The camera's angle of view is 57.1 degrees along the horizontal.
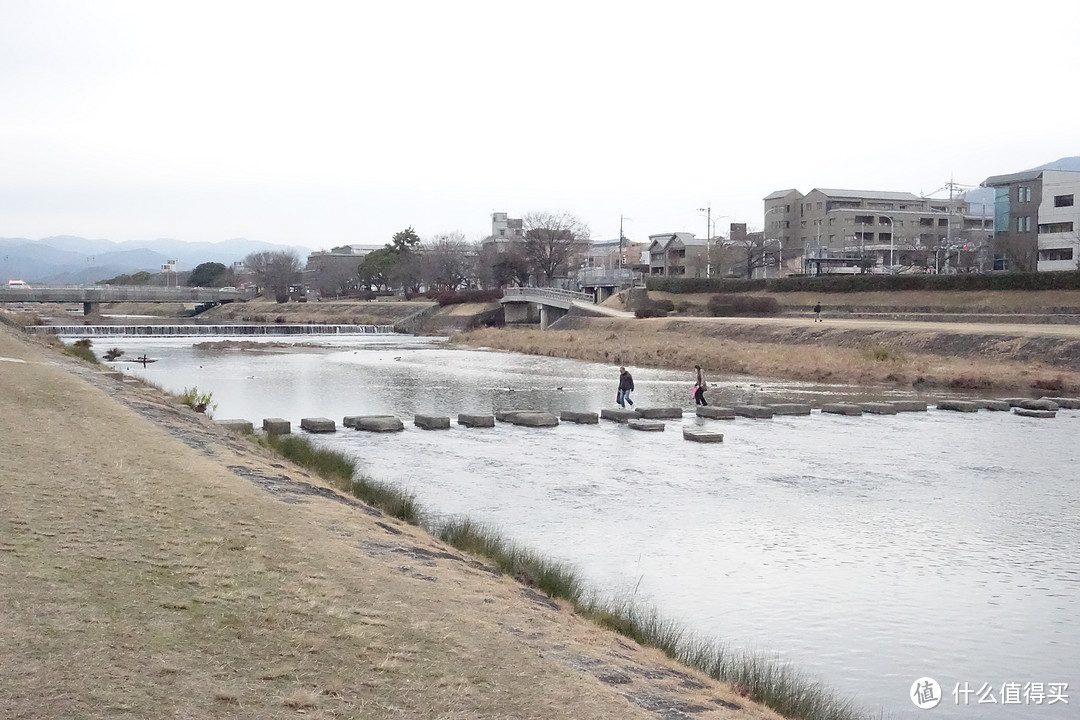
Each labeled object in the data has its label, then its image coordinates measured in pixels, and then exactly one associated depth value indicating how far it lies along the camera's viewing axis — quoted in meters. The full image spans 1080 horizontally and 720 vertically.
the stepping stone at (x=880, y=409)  30.81
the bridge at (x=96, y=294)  94.96
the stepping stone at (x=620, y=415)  28.45
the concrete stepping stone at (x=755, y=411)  29.73
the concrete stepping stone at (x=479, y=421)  27.03
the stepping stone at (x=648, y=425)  26.39
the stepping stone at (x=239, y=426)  21.69
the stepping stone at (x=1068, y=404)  31.95
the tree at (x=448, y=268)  123.62
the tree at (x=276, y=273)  140.62
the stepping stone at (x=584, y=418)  28.02
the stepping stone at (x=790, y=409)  30.27
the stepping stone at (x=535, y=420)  27.33
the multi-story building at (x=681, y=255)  116.44
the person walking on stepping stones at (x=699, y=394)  31.00
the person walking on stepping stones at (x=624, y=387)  31.30
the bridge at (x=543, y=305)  82.31
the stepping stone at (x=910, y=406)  31.14
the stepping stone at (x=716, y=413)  29.30
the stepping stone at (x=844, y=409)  30.58
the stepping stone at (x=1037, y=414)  29.47
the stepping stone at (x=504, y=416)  28.19
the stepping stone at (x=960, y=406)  31.09
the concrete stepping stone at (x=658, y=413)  28.84
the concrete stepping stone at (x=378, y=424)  25.80
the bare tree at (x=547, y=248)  110.69
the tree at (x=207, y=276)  173.88
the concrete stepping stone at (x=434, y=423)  26.47
